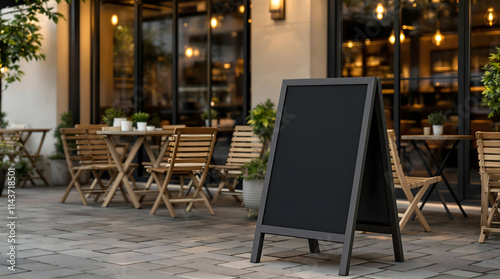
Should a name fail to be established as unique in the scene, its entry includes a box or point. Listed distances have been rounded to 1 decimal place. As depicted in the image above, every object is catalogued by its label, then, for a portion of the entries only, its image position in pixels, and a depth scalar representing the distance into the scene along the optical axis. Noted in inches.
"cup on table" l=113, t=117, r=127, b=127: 311.7
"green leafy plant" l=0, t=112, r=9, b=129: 441.4
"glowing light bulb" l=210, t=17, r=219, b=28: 378.0
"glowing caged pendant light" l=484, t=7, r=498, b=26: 288.7
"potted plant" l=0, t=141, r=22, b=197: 354.3
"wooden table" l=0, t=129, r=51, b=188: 397.7
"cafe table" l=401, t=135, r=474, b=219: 267.9
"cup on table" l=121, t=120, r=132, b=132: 299.6
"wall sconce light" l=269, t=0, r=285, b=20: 335.8
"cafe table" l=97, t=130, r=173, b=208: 292.2
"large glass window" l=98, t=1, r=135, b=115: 426.3
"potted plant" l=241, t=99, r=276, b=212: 264.1
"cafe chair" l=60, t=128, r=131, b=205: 309.0
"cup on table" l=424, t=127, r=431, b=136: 289.1
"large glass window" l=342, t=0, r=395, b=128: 315.9
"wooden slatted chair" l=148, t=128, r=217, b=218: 271.4
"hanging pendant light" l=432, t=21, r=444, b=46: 301.4
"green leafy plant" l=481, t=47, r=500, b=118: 236.3
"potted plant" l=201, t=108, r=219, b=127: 377.7
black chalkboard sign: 167.2
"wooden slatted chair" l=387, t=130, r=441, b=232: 225.0
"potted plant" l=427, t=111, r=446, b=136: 285.4
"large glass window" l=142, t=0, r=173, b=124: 406.3
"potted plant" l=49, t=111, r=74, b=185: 415.8
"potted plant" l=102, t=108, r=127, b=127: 386.3
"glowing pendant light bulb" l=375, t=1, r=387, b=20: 317.4
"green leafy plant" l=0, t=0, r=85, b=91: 401.1
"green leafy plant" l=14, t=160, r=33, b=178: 398.9
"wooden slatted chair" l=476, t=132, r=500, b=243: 215.5
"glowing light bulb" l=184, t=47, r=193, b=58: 393.7
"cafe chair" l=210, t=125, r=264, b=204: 304.1
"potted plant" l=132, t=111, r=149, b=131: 306.2
